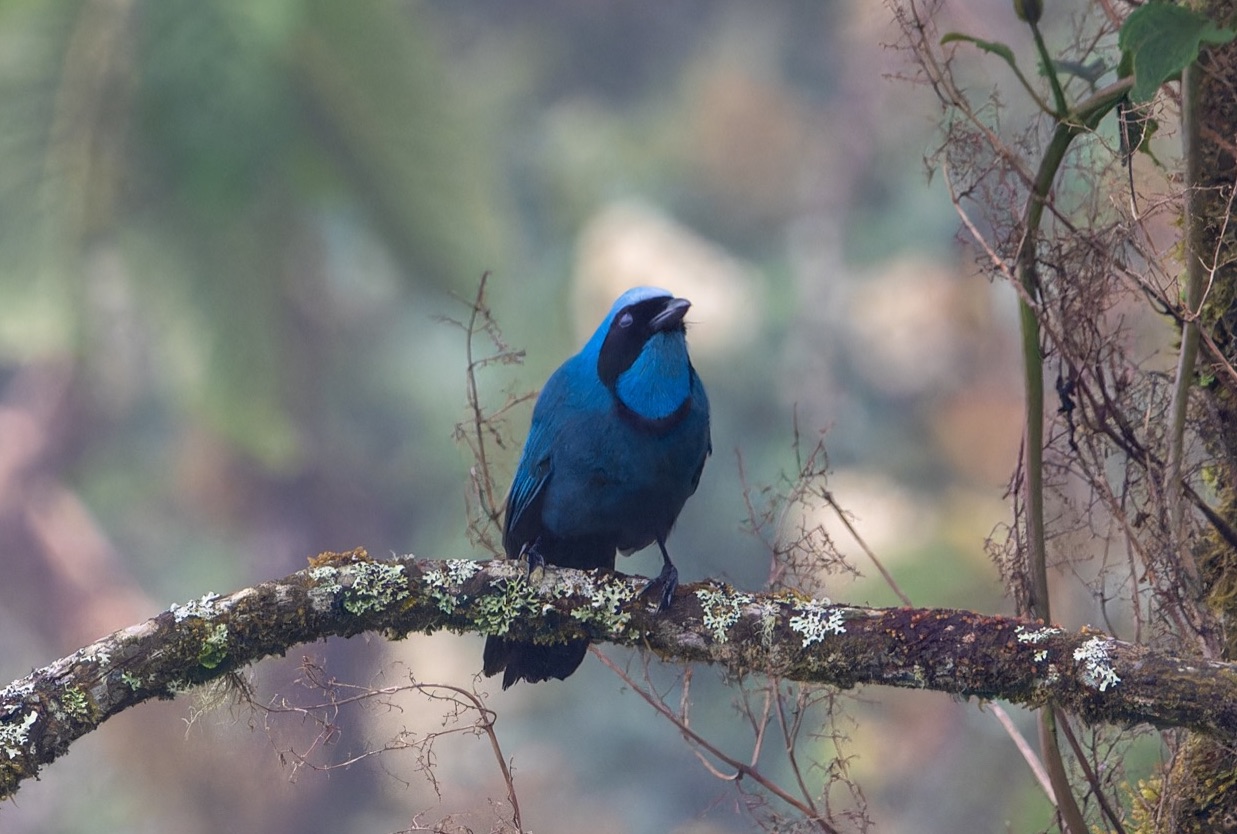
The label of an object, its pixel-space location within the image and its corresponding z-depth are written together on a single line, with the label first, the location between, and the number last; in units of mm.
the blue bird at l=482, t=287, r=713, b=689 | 9502
